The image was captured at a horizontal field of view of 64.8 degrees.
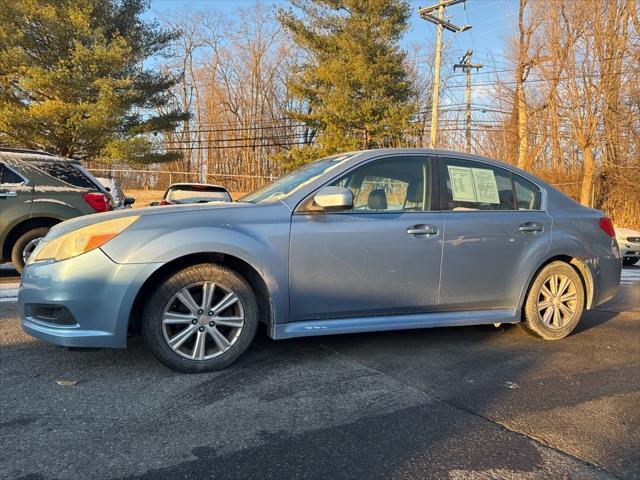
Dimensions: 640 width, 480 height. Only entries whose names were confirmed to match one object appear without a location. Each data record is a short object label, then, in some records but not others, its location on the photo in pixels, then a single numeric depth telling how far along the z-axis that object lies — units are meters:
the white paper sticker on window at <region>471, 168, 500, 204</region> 4.37
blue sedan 3.27
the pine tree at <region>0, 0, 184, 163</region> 16.83
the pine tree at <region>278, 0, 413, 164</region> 25.66
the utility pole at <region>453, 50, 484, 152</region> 29.52
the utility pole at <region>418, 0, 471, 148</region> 21.58
